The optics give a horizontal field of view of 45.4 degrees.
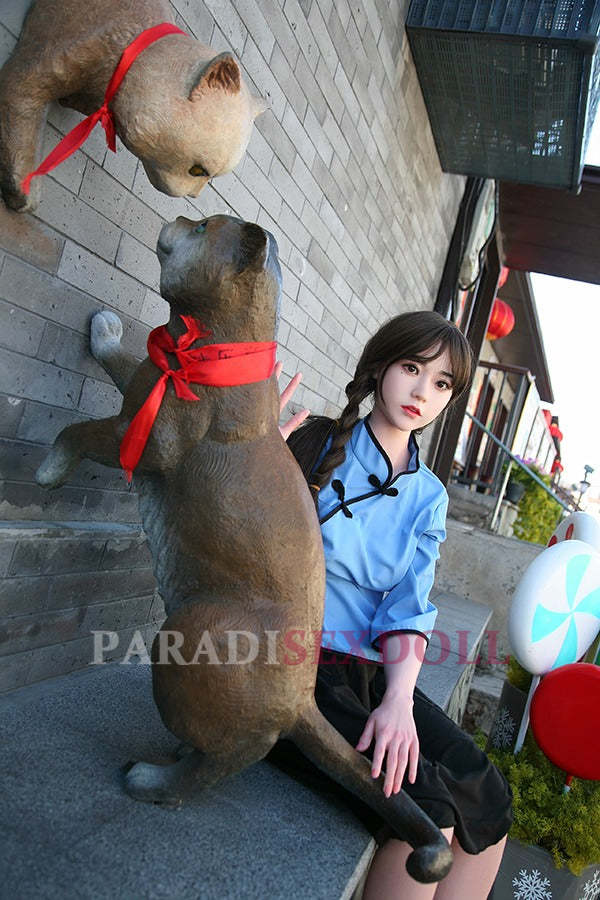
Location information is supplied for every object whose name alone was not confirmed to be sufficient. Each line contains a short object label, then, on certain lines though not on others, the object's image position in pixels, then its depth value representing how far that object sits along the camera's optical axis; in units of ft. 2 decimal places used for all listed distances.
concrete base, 4.06
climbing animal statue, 4.67
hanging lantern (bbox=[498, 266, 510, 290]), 28.32
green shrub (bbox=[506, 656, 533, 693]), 10.64
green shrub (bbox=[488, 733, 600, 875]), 8.02
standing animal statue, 4.42
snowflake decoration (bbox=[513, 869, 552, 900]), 8.09
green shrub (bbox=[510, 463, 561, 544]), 32.04
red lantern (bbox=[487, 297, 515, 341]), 30.37
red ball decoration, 7.72
